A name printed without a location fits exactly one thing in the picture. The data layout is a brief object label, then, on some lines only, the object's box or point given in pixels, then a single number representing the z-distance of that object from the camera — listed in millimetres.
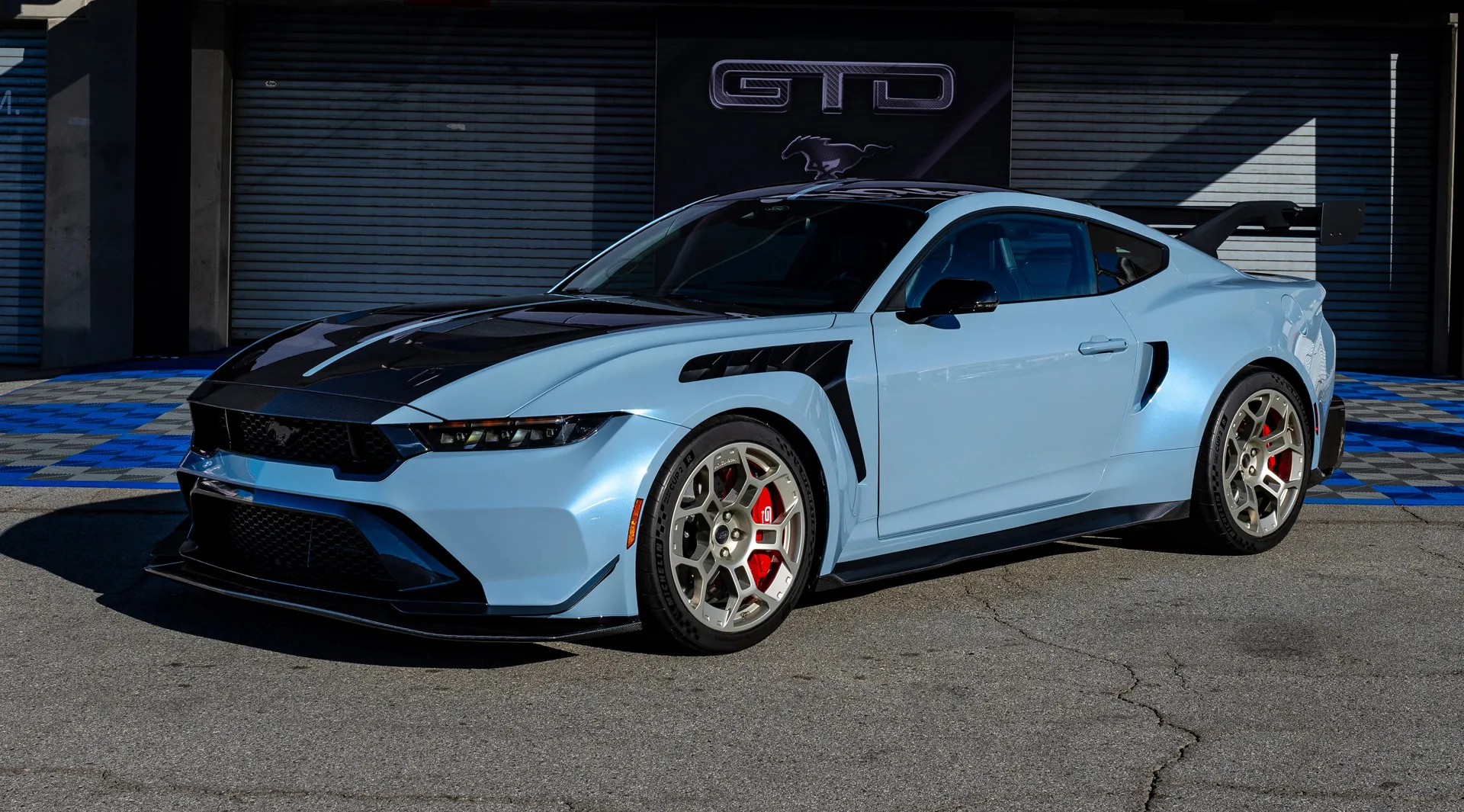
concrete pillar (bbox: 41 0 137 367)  13570
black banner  13906
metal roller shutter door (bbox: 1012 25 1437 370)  14180
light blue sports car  4125
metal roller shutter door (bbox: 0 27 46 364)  13641
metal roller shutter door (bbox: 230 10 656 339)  14289
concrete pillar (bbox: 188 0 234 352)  14016
